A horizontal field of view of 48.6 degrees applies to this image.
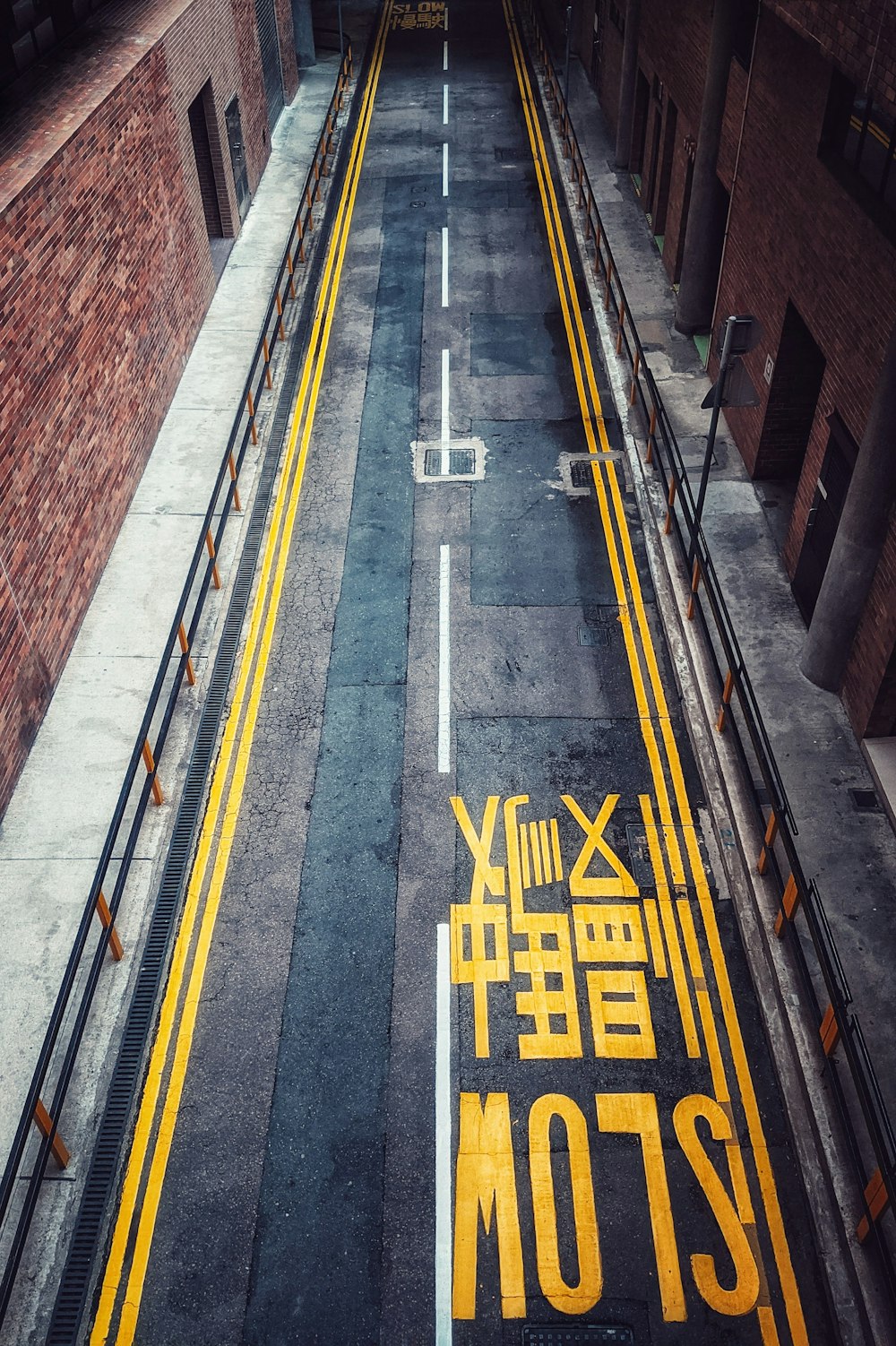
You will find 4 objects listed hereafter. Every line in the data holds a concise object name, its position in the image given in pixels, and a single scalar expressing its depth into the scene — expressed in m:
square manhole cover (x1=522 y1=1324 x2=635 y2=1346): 7.06
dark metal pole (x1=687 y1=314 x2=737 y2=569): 10.52
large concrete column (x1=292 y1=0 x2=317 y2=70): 30.73
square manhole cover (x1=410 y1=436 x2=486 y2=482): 15.70
